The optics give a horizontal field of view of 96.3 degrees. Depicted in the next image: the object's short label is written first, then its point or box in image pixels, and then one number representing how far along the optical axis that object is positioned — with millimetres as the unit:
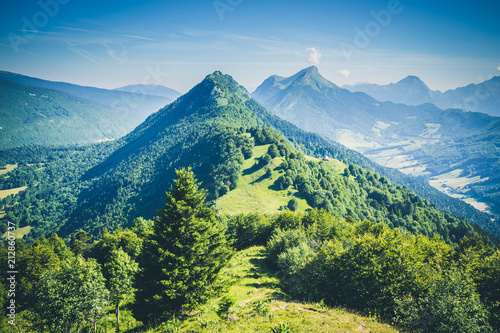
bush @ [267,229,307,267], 42159
